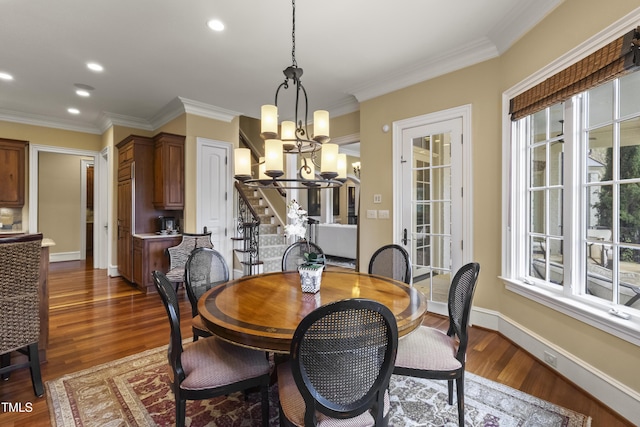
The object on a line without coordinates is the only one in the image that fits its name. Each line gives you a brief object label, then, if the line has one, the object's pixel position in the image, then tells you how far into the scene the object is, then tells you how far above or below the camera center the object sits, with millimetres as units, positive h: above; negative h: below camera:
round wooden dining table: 1329 -509
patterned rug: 1775 -1210
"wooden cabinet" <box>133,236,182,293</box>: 4484 -658
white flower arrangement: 1938 -60
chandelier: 1930 +400
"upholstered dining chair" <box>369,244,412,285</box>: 2461 -434
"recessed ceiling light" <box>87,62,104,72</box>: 3471 +1702
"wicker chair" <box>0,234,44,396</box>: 1916 -557
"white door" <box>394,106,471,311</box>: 3305 +160
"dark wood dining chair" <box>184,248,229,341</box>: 2119 -462
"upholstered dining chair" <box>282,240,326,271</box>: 2867 -393
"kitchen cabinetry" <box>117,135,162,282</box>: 4805 +334
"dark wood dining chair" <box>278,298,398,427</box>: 1090 -558
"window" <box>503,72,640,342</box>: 1940 +45
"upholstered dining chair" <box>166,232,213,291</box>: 4371 -493
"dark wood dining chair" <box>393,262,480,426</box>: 1617 -778
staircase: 4820 -517
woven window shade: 1680 +907
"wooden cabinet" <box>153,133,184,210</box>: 4590 +650
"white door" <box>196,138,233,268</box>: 4852 +347
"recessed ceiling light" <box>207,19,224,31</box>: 2662 +1680
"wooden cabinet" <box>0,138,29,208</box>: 4887 +670
